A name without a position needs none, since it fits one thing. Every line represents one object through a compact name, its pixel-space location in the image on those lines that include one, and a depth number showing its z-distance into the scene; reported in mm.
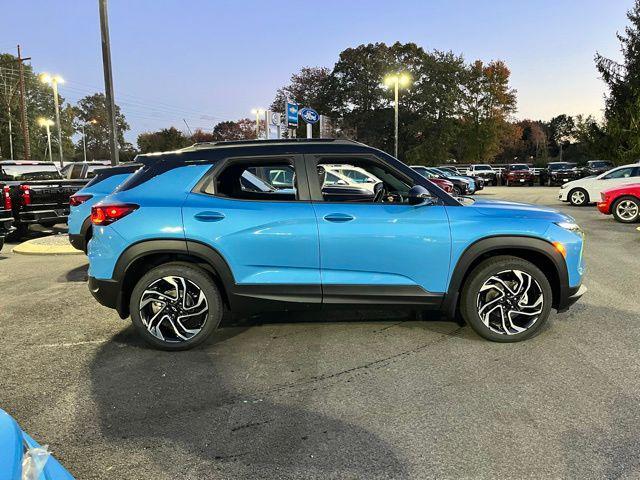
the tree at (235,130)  93812
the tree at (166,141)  67631
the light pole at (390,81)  54706
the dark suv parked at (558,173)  33062
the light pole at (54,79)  29828
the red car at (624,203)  13367
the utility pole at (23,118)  42531
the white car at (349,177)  10988
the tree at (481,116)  55125
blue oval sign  34478
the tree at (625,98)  28675
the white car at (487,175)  38466
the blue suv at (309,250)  4277
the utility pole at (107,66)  11562
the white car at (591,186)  17000
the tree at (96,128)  125931
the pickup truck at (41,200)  11320
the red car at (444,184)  20361
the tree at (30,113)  67375
